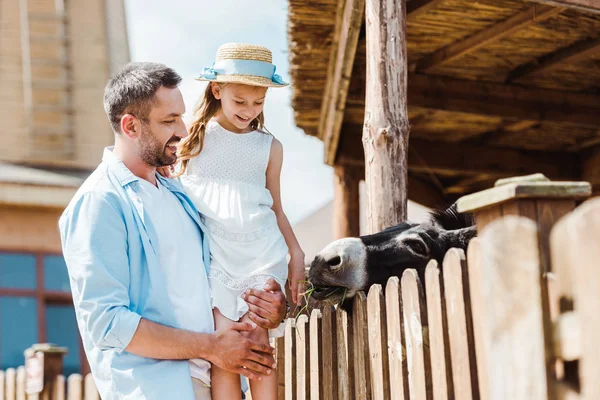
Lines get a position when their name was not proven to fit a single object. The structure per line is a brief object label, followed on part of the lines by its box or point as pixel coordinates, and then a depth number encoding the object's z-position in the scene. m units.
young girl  3.04
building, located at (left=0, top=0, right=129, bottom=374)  11.27
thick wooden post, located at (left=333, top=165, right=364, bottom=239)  7.19
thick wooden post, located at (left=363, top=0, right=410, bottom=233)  4.25
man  2.65
